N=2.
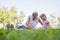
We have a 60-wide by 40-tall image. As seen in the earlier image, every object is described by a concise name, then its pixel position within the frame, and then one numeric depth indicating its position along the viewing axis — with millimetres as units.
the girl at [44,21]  4965
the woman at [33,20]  5027
